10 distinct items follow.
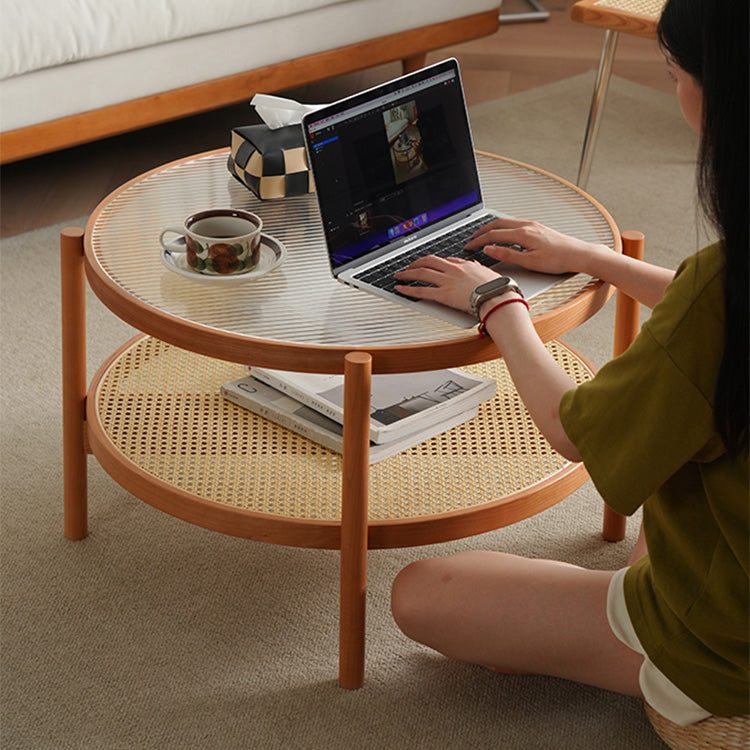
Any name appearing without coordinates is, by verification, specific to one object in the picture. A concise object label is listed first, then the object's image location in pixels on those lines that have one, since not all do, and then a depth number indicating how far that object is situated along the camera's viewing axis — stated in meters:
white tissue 3.21
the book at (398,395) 3.09
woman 2.51
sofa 3.93
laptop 2.93
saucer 2.98
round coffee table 2.86
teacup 2.97
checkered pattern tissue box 3.16
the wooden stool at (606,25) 4.04
